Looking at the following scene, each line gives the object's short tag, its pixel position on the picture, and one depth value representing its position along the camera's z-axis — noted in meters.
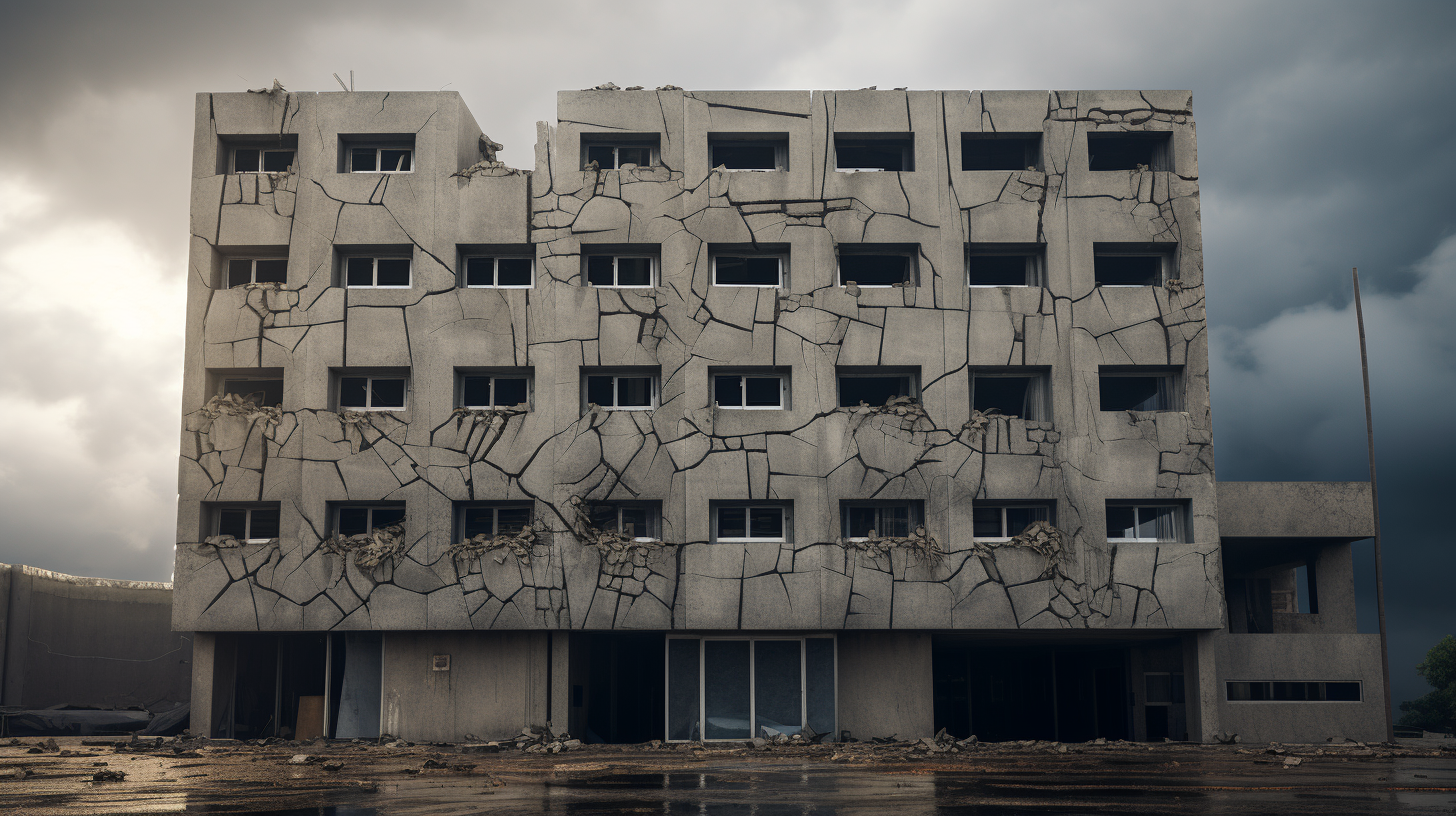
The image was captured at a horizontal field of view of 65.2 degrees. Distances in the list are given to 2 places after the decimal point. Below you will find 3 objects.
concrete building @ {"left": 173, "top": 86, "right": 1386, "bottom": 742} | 24.09
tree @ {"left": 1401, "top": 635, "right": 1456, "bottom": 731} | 58.88
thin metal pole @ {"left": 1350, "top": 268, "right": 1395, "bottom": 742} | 24.53
